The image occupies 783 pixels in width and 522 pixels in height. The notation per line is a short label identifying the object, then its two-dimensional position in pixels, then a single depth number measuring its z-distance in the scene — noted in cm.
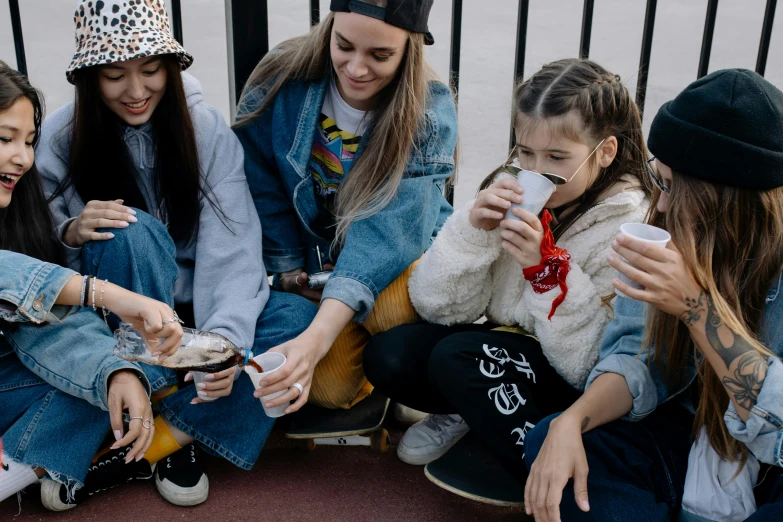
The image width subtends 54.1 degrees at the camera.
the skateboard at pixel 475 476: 200
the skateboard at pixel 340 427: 226
